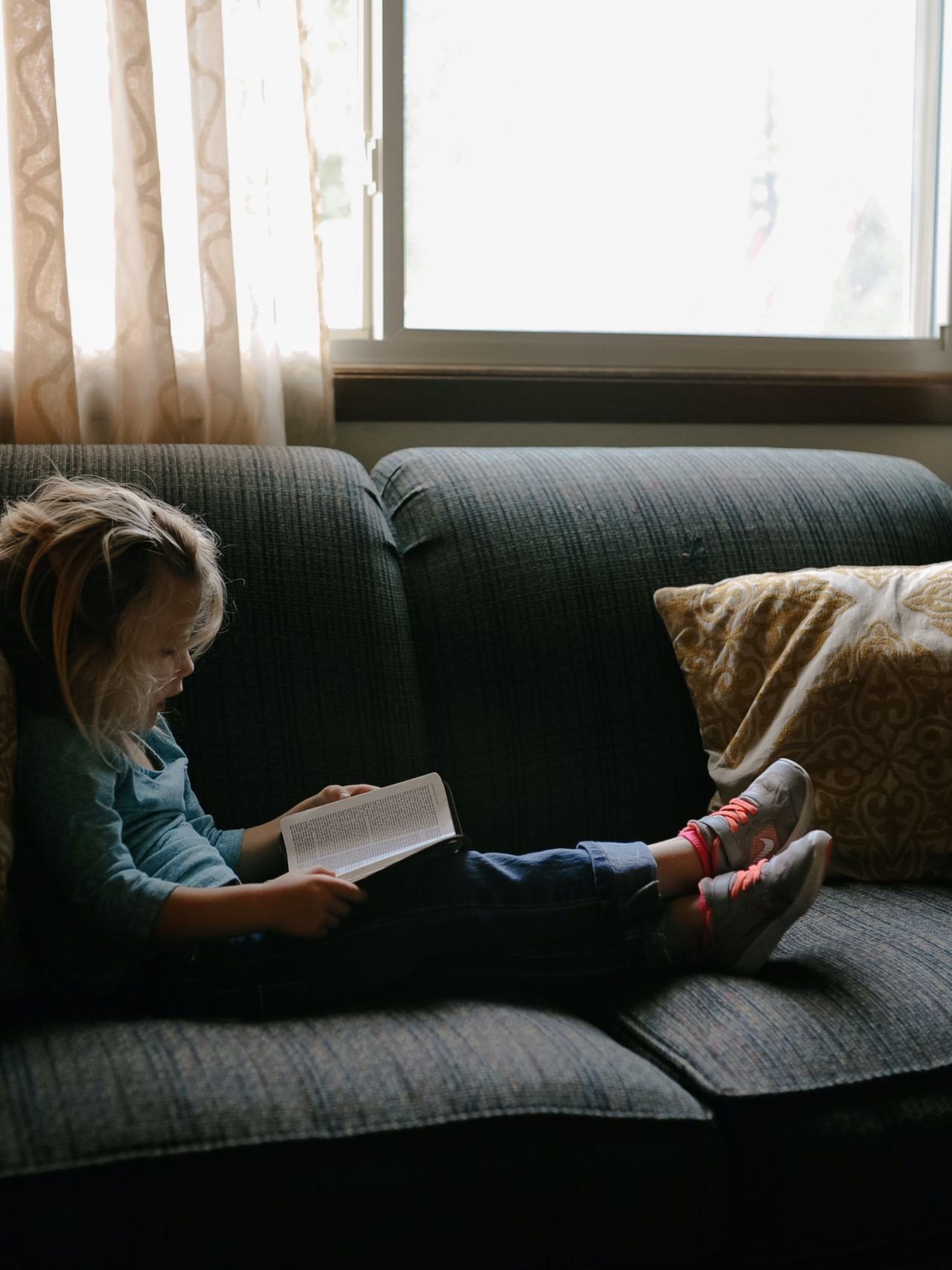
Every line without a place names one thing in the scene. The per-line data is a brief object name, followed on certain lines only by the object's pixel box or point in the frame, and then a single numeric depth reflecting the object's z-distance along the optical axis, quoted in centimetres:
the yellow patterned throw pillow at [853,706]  147
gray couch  92
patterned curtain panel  171
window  214
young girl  114
